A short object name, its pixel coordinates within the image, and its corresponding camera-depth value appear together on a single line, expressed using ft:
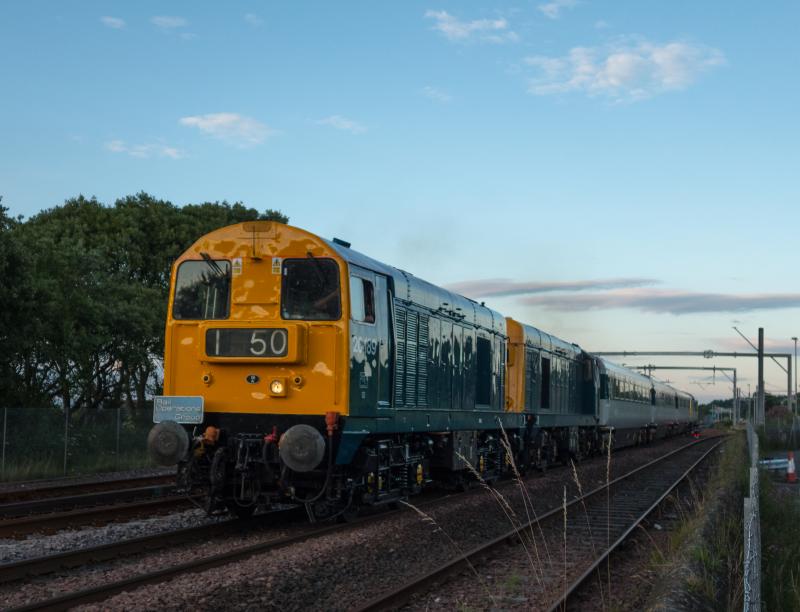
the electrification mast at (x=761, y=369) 157.48
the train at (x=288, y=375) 38.42
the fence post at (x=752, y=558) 20.17
